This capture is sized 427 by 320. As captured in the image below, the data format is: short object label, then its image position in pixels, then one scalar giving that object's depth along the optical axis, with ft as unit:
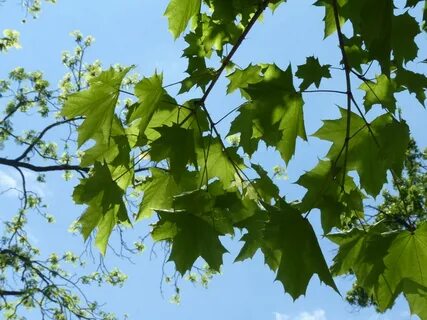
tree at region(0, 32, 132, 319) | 33.71
